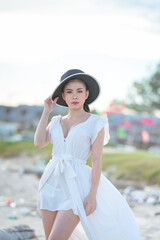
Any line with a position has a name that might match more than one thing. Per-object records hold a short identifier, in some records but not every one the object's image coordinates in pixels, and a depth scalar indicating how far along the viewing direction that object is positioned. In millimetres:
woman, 2980
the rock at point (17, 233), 4171
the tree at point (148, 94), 24361
